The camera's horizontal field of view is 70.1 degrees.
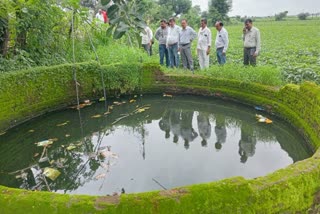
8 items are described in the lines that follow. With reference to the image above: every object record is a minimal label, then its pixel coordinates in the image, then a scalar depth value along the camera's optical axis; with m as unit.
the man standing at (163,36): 6.64
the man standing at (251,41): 5.22
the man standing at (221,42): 5.82
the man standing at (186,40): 6.10
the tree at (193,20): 19.99
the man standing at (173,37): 6.31
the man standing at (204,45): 5.94
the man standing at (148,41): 7.39
